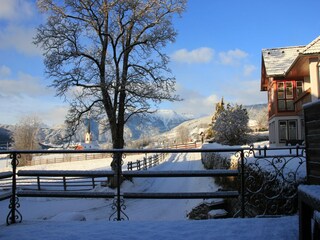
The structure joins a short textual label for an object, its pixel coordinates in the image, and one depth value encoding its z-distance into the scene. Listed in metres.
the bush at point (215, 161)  16.27
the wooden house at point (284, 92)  27.92
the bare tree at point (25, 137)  61.41
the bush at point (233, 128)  36.31
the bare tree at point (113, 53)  20.91
